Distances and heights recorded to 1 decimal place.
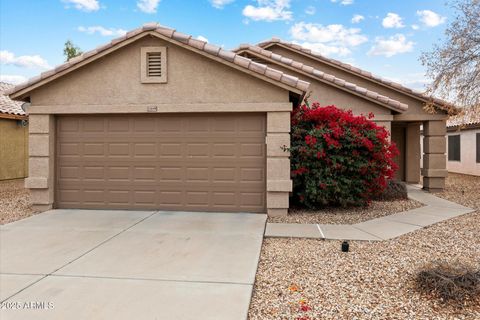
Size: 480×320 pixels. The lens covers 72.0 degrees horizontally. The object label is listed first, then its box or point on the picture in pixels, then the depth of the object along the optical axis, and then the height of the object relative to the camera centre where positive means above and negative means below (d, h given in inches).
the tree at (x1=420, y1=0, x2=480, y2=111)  390.3 +127.5
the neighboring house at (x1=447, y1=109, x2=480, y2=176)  658.2 +34.1
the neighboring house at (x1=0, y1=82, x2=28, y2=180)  583.2 +36.1
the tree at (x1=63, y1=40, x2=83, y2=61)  877.8 +294.6
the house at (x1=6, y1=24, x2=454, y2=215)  298.0 +31.4
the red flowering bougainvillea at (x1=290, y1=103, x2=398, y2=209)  300.0 +4.8
